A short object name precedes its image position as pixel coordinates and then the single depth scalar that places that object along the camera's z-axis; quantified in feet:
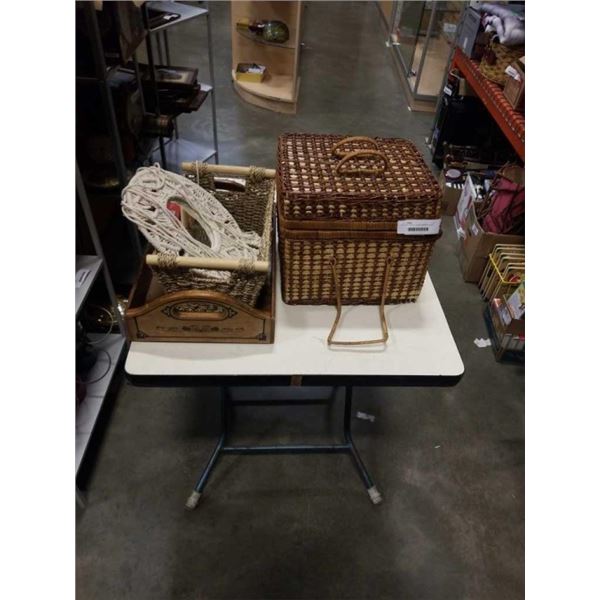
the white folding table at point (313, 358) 3.40
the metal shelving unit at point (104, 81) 5.04
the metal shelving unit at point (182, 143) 8.21
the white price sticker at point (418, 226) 3.38
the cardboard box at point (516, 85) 7.45
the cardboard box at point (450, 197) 9.91
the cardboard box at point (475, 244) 7.82
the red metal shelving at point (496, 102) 7.25
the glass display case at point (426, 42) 13.96
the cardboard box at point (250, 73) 14.58
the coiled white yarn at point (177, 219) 3.25
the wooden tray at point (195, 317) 3.31
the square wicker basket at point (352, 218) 3.30
